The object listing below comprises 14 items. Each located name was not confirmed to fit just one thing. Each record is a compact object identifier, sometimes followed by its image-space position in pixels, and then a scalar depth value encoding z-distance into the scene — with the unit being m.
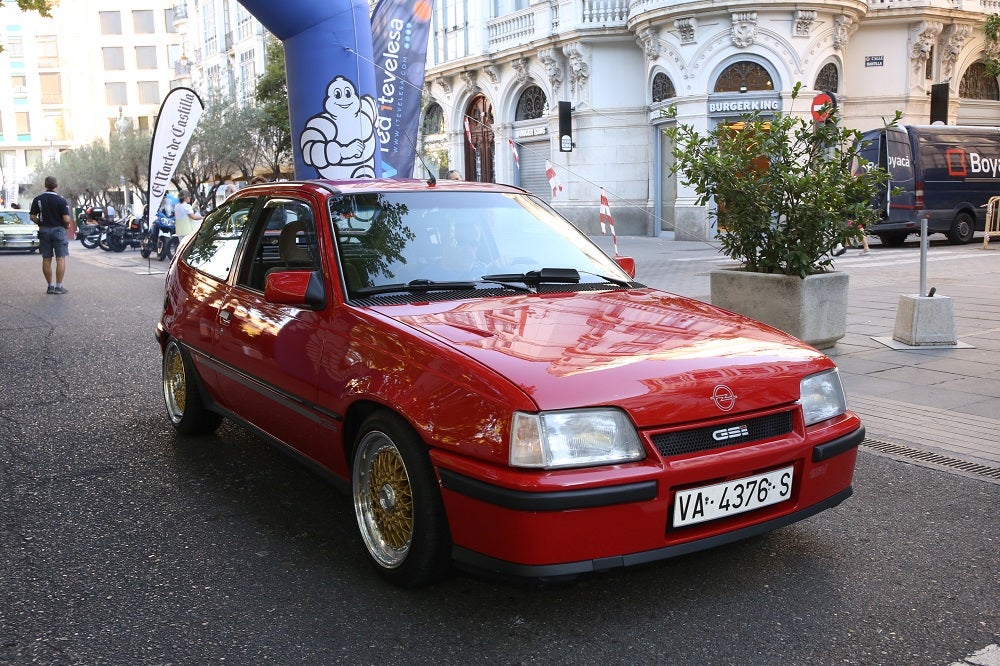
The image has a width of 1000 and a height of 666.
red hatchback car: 2.88
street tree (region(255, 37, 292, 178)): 37.66
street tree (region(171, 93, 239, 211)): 38.44
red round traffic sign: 7.61
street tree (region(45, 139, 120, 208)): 53.28
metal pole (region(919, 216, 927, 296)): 7.90
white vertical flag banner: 16.03
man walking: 14.34
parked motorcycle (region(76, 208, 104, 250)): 32.01
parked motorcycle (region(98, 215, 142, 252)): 29.17
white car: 31.30
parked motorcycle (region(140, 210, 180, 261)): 23.17
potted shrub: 7.38
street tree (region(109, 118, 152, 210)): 45.22
